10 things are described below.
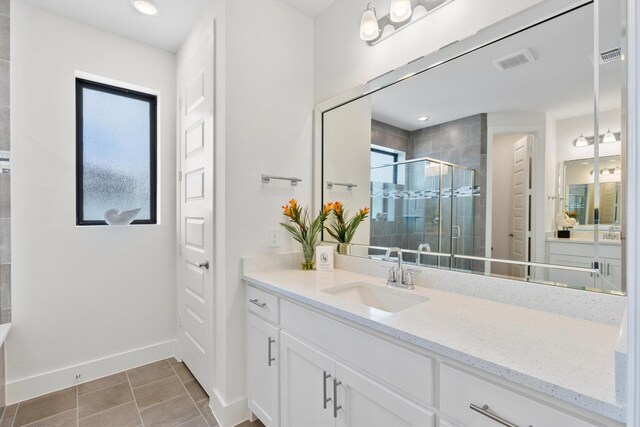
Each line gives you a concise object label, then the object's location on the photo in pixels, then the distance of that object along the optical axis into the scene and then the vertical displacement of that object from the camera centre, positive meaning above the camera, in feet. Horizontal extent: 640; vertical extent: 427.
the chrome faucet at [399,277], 4.92 -1.09
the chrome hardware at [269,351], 5.10 -2.40
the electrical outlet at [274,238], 6.38 -0.59
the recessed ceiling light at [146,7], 6.41 +4.37
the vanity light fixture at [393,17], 4.89 +3.28
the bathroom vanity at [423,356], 2.36 -1.43
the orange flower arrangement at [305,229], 6.48 -0.40
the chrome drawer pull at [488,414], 2.46 -1.69
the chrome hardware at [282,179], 6.27 +0.68
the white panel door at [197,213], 6.33 -0.08
